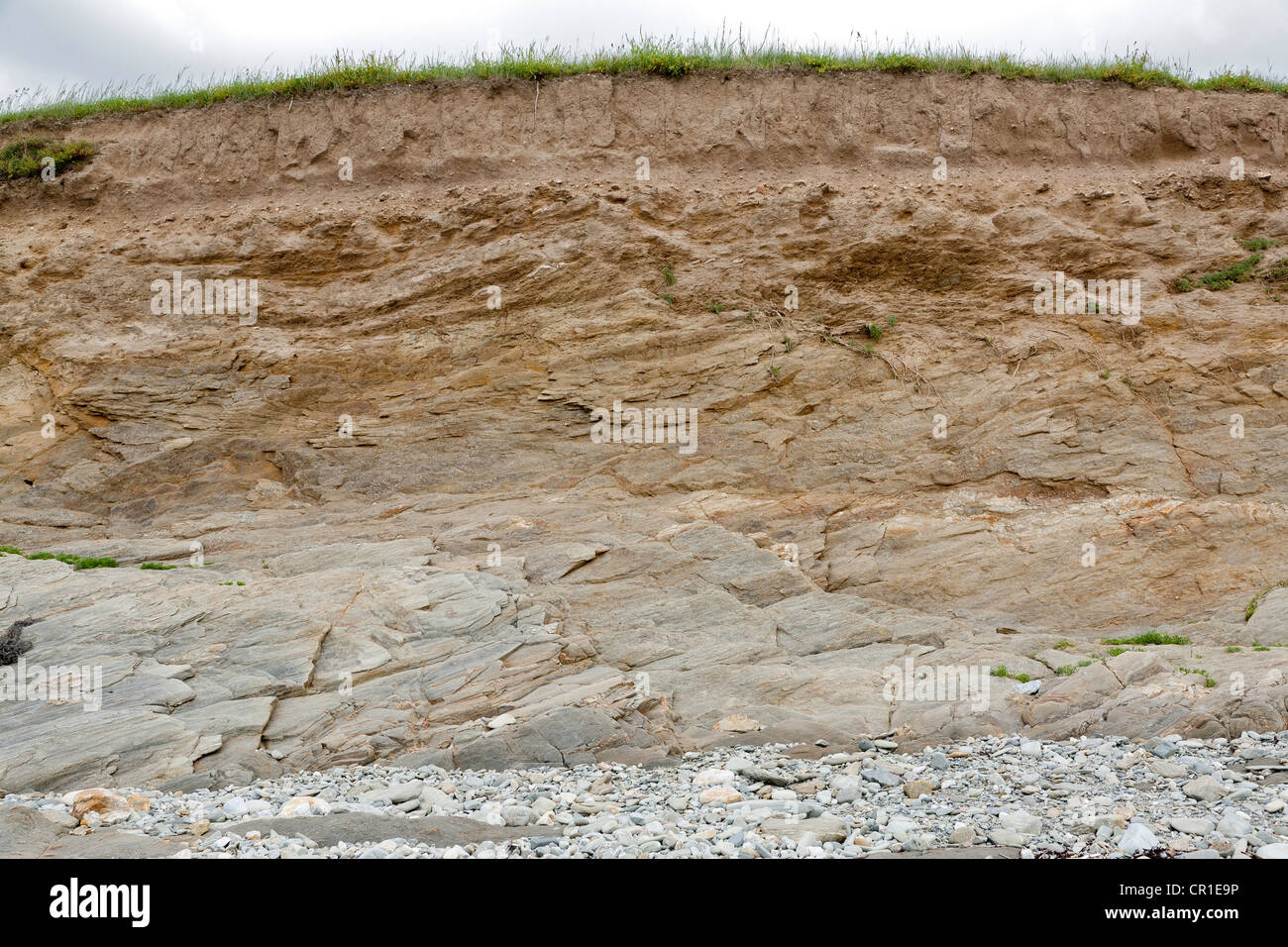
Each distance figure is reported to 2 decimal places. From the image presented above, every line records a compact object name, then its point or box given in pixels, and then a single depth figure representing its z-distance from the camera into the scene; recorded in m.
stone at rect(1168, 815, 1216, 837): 5.89
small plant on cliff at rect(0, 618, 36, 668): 9.26
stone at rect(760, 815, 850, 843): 6.20
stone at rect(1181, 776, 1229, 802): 6.64
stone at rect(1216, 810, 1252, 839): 5.85
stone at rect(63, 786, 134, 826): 6.97
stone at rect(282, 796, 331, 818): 6.96
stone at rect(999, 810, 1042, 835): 6.08
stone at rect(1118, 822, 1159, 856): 5.62
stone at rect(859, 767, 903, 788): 7.42
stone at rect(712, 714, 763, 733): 8.83
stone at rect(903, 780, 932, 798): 7.16
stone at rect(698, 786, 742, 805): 7.15
